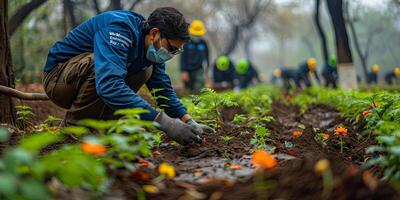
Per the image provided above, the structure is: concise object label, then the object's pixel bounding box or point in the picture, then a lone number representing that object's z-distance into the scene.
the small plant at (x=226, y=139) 3.57
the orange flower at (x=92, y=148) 1.73
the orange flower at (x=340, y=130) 3.28
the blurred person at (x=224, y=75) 15.40
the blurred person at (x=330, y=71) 15.53
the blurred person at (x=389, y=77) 22.59
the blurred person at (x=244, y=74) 16.95
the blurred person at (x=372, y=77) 26.02
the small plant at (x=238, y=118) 4.23
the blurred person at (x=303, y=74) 17.57
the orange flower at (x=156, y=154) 3.06
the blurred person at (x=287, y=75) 18.85
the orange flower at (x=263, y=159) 1.85
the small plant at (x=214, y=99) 4.00
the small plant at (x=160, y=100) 4.10
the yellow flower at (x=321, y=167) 1.96
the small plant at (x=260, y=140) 3.40
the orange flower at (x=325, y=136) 3.82
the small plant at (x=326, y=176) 2.00
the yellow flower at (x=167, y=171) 2.21
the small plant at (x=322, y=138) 3.82
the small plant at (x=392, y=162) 2.03
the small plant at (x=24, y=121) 4.64
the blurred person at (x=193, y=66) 11.70
